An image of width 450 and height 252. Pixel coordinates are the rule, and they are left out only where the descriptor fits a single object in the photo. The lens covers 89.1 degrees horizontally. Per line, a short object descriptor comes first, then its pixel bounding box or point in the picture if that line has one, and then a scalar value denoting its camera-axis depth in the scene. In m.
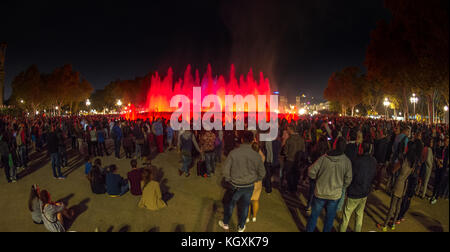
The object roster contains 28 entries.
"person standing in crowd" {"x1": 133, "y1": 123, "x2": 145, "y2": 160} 11.42
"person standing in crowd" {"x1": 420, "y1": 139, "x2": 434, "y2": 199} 6.17
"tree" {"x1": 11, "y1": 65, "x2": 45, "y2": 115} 45.31
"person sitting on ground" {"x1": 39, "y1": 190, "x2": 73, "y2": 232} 4.81
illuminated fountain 49.19
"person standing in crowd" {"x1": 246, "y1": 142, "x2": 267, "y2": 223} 5.35
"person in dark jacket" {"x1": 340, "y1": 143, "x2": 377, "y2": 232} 4.22
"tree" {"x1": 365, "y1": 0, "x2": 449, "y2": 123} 15.76
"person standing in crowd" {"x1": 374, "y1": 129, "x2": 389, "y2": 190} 8.01
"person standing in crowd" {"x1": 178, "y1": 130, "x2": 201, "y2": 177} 8.91
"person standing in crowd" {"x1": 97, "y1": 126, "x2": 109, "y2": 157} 12.24
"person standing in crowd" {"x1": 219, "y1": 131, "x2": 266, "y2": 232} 4.57
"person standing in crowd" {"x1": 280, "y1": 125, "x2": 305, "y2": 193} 6.90
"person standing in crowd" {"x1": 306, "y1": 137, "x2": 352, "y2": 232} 4.15
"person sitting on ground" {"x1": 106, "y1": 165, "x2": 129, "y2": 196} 6.91
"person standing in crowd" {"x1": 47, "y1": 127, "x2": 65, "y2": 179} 8.56
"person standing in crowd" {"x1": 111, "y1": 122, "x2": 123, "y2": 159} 11.82
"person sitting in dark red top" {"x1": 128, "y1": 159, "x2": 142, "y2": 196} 6.95
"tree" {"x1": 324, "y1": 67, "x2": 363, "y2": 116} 59.69
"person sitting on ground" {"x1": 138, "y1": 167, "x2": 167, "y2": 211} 6.04
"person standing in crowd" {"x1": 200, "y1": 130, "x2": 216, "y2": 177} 8.56
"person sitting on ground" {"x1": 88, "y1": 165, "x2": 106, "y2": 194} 7.09
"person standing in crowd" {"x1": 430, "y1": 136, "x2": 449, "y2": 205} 6.36
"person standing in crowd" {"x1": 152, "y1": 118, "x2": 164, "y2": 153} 12.97
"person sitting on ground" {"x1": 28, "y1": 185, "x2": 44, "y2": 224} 5.16
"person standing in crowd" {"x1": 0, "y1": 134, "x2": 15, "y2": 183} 7.95
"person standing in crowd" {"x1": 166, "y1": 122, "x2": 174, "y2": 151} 14.46
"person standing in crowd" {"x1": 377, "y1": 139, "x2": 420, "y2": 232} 4.81
